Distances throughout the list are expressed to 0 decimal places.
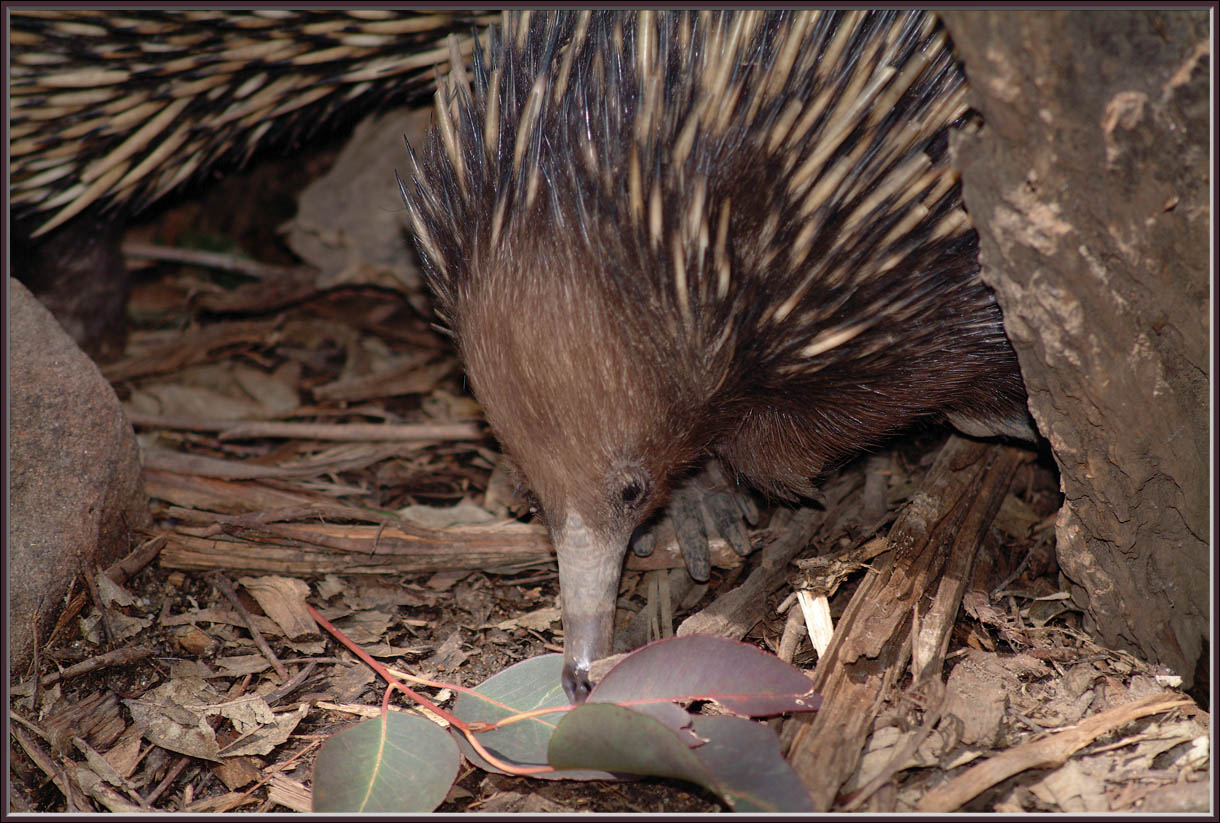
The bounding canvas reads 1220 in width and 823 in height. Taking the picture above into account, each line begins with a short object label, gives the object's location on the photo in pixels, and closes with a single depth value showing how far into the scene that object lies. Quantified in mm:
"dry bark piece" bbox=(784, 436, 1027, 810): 2271
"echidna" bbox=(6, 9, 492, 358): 3508
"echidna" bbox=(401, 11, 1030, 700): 2320
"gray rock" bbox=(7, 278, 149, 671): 2807
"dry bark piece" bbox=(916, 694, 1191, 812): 2150
